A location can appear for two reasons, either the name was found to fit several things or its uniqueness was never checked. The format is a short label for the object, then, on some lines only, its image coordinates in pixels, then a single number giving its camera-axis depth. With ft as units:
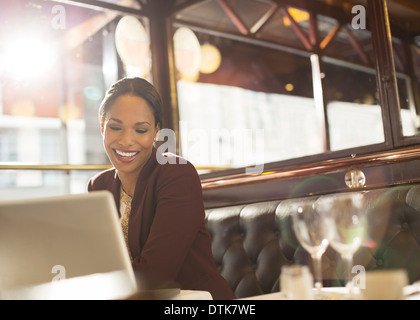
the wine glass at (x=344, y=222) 3.12
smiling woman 4.67
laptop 3.08
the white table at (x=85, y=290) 3.11
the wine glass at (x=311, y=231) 3.23
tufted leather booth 5.38
